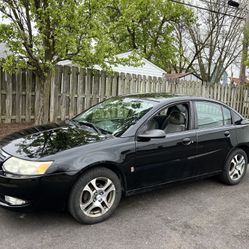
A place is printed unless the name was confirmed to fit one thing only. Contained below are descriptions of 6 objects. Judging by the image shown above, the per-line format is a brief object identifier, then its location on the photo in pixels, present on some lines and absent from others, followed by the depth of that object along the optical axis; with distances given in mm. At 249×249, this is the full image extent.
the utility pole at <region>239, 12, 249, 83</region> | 17047
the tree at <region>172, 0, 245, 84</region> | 20672
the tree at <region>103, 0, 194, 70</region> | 22938
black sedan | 3174
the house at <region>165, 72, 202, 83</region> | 23038
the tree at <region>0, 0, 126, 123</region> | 7020
